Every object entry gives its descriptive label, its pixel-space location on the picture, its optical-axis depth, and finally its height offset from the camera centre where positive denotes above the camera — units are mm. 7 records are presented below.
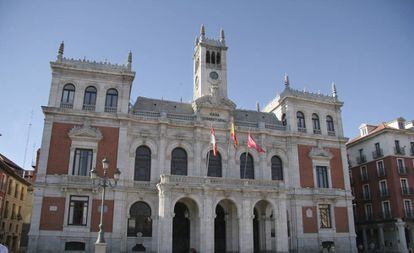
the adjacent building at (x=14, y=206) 41350 +3048
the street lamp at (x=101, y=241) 21375 -514
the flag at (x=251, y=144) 34344 +7894
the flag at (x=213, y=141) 33812 +8165
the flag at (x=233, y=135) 34922 +8910
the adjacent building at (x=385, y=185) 44781 +5888
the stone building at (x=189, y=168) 31594 +6025
